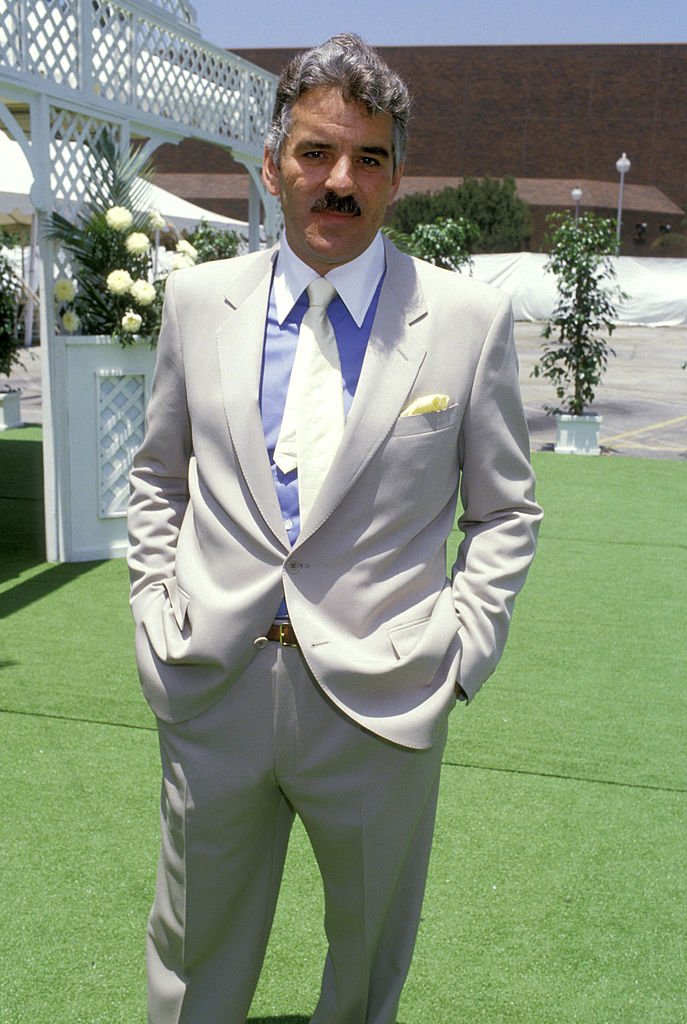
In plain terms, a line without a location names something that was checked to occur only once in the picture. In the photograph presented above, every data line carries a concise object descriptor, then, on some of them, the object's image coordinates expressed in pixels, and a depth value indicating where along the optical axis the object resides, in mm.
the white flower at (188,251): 7216
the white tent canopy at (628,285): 29234
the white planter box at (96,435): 6832
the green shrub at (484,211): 39531
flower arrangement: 6773
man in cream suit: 1841
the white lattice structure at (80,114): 6387
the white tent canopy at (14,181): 11148
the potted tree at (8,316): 8133
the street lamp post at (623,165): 33562
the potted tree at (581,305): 11391
